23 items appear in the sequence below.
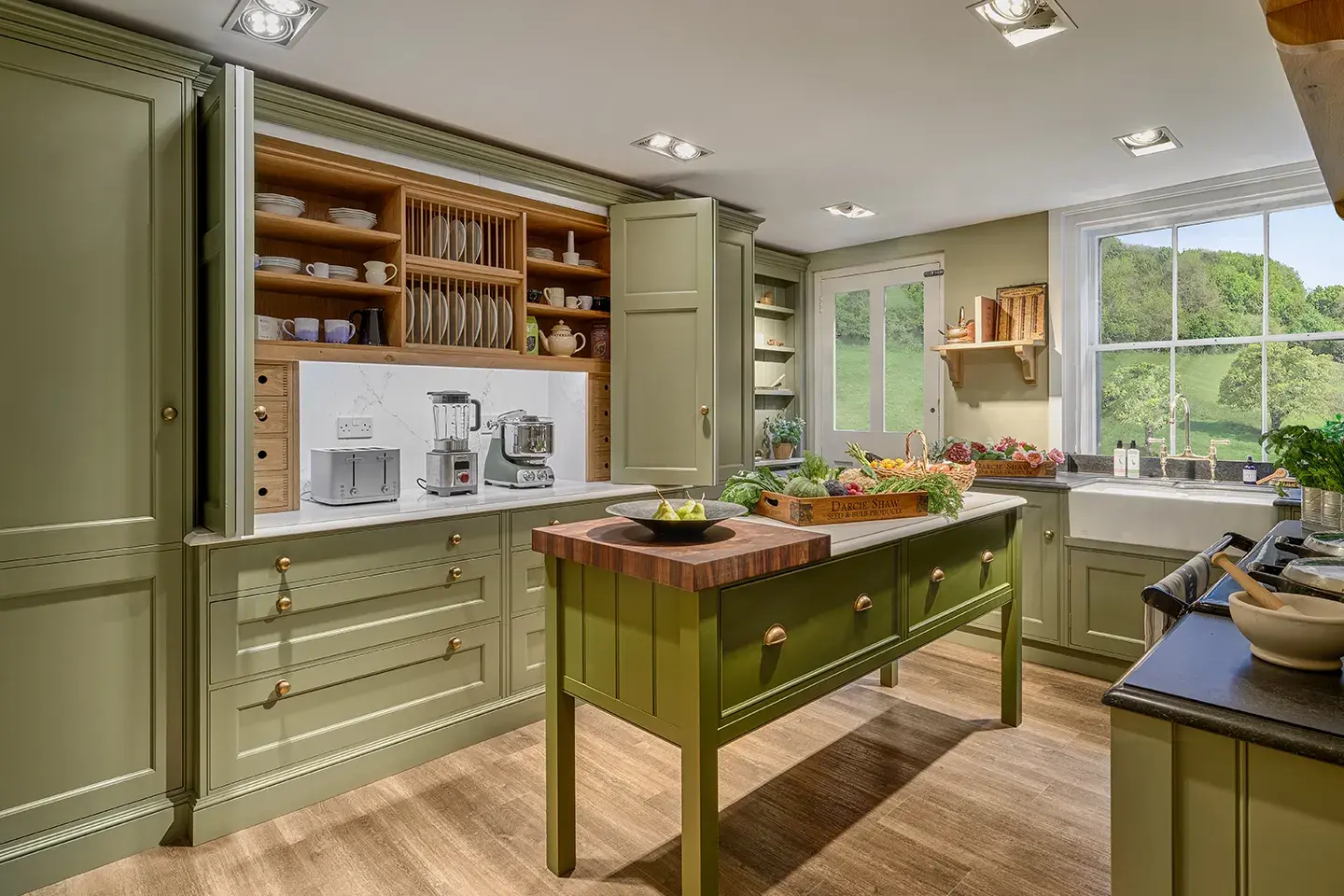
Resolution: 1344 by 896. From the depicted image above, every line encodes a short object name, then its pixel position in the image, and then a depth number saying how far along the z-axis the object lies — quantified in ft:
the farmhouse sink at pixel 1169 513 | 10.25
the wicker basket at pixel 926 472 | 8.52
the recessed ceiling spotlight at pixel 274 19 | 7.01
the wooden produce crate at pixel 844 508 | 7.35
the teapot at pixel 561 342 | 11.80
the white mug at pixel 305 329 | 9.24
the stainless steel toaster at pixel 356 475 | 9.15
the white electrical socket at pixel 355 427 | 10.55
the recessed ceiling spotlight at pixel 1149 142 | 10.28
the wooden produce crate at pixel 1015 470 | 12.99
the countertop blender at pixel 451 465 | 10.14
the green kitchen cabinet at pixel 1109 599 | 11.18
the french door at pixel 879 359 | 16.15
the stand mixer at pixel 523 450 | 11.02
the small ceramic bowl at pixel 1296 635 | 3.43
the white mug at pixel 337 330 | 9.40
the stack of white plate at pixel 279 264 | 8.86
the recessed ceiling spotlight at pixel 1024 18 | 7.04
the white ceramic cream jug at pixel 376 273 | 9.63
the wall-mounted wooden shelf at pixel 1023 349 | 14.11
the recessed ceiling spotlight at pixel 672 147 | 10.50
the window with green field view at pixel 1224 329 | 11.66
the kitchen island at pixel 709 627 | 5.59
